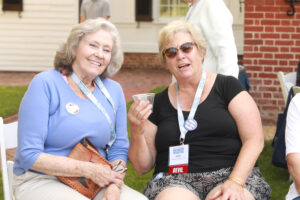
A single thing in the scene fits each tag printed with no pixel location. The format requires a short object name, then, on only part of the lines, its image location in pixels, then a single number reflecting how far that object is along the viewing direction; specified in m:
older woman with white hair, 2.86
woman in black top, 2.98
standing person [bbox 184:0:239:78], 4.00
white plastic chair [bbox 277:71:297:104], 4.86
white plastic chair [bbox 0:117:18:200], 3.02
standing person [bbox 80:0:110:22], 10.45
